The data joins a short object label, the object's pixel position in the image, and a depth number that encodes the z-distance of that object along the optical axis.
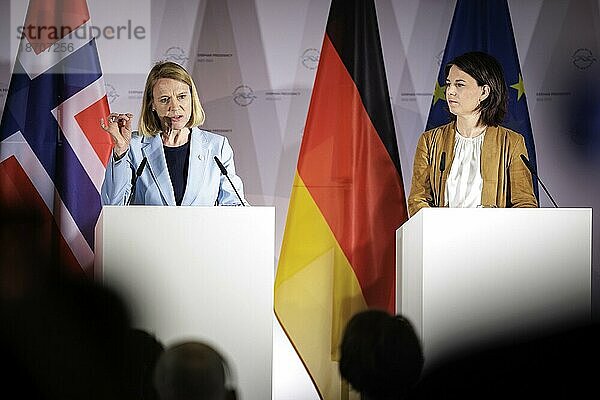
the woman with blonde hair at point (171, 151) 8.69
